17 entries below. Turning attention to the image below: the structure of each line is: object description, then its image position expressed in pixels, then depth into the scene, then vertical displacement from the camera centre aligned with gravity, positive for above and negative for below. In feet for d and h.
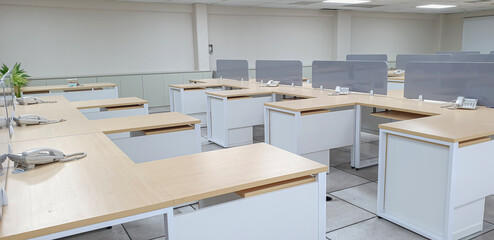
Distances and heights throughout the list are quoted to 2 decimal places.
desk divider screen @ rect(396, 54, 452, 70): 21.38 -0.03
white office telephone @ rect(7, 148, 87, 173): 5.49 -1.34
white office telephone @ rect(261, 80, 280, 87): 17.85 -1.05
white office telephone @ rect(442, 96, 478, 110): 10.15 -1.24
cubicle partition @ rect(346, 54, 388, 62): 23.67 +0.09
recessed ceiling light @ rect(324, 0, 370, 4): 29.59 +4.50
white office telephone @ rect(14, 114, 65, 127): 8.64 -1.24
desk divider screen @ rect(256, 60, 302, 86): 17.53 -0.51
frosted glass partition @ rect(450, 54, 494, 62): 19.45 -0.08
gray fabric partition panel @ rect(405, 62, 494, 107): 10.12 -0.68
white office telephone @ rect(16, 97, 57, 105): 13.04 -1.19
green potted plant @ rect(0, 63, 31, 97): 16.00 -0.61
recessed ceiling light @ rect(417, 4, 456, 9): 34.44 +4.65
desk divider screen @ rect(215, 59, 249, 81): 21.89 -0.46
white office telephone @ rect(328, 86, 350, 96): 14.32 -1.19
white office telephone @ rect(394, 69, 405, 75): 22.05 -0.81
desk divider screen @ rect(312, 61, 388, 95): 13.50 -0.61
